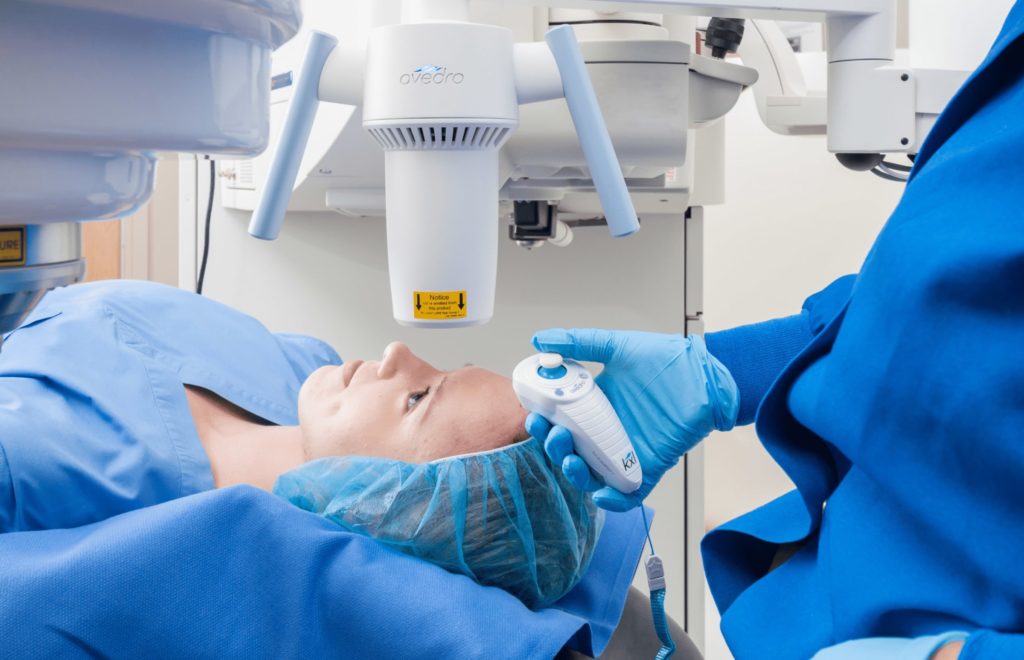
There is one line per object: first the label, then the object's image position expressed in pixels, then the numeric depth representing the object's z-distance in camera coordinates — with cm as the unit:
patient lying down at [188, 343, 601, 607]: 114
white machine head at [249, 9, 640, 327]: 76
